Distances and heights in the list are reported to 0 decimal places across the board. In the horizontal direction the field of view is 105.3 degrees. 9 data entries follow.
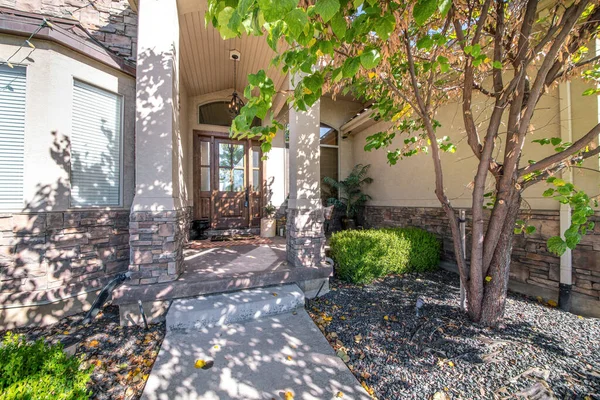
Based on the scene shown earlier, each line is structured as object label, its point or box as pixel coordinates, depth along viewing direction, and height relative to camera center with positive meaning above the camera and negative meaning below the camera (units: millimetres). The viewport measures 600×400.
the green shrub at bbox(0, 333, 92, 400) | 1132 -920
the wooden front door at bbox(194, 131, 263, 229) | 5602 +570
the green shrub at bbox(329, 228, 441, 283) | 3596 -860
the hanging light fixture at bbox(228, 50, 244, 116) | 4401 +2247
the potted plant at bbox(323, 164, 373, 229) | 7004 +292
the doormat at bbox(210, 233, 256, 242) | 5121 -809
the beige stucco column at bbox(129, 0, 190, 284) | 2486 +522
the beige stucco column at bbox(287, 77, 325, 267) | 3160 +123
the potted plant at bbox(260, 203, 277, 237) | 5668 -552
